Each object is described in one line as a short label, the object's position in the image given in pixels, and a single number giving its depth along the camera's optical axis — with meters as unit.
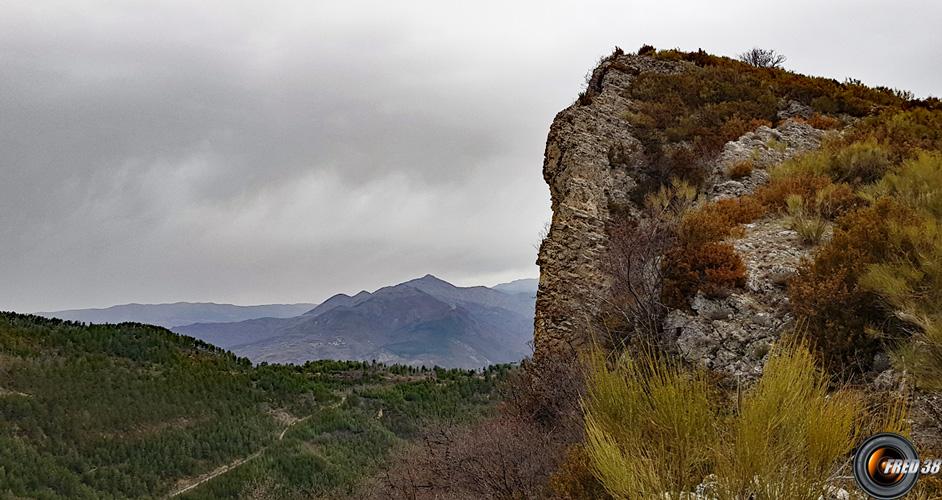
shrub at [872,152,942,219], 7.47
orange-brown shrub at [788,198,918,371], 5.68
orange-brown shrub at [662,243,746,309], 7.82
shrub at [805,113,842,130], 14.61
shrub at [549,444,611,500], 4.82
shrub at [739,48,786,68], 29.53
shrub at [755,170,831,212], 9.82
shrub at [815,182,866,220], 8.82
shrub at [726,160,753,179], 12.07
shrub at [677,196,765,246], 9.09
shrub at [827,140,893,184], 10.05
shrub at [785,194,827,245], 8.16
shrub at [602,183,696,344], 8.19
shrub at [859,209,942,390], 4.75
